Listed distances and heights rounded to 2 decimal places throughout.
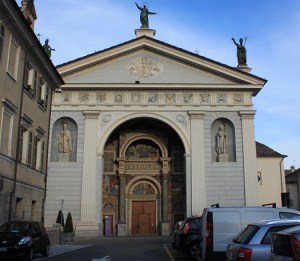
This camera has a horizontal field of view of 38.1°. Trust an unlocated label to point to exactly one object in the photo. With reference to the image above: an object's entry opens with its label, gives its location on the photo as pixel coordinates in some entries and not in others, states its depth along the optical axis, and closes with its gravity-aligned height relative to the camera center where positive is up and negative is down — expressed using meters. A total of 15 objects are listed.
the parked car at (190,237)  16.52 -0.66
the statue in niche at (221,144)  35.06 +6.00
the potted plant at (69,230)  28.64 -0.76
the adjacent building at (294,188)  55.62 +4.12
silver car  8.45 -0.44
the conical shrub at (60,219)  29.65 -0.04
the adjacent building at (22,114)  18.23 +4.96
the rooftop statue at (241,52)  38.75 +14.71
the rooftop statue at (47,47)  37.94 +14.68
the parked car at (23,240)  14.09 -0.73
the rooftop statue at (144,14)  39.81 +18.44
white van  12.22 -0.04
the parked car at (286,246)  5.67 -0.35
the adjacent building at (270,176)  38.78 +3.94
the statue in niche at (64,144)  35.19 +5.94
